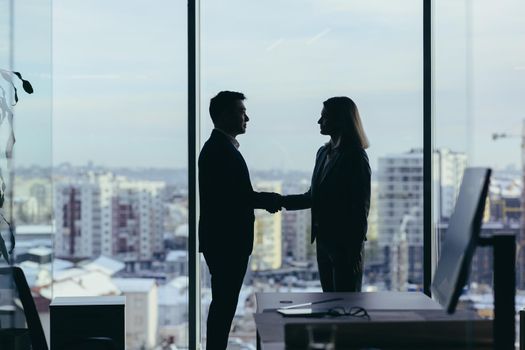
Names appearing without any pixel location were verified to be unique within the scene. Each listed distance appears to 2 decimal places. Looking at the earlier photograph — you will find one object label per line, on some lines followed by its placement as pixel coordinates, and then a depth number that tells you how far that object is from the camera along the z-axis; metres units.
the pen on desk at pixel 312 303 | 3.37
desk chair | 4.54
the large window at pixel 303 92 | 5.94
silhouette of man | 4.79
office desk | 2.55
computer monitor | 2.30
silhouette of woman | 4.81
